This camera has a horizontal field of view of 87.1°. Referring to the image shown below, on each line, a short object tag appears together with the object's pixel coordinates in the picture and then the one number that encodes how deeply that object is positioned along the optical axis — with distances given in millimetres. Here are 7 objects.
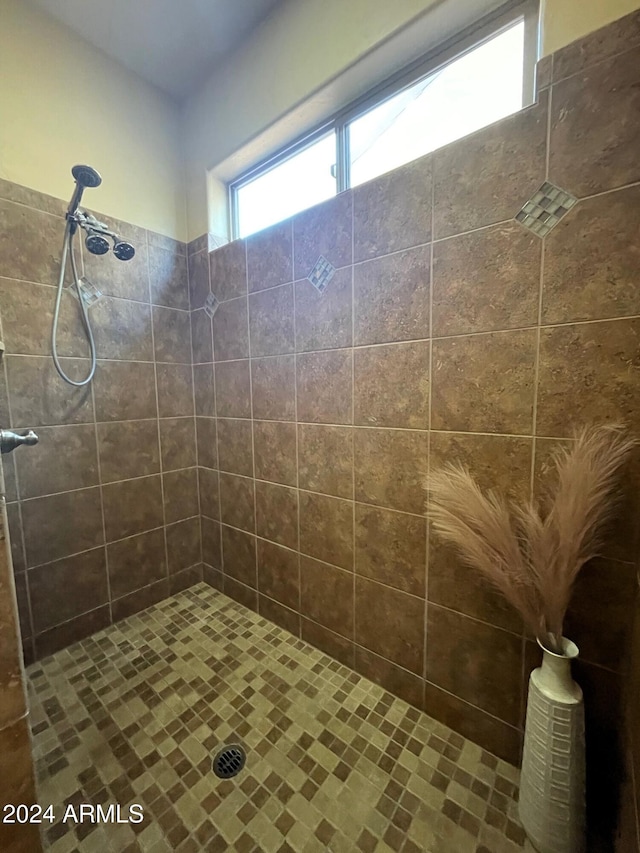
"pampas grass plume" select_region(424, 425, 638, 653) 750
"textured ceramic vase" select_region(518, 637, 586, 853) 750
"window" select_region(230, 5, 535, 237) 985
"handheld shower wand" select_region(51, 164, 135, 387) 1260
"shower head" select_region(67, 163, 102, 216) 1152
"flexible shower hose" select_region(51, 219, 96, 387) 1307
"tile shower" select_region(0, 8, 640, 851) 804
